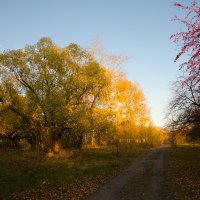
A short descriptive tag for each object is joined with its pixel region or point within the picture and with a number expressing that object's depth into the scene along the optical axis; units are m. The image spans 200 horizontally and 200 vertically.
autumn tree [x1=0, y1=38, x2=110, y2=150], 27.25
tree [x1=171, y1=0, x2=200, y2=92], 6.48
